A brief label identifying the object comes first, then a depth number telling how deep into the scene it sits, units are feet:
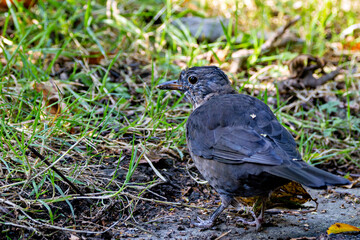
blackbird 18.70
